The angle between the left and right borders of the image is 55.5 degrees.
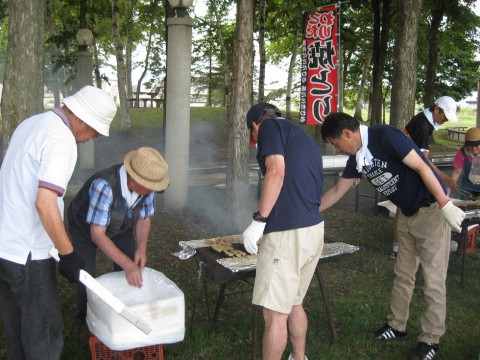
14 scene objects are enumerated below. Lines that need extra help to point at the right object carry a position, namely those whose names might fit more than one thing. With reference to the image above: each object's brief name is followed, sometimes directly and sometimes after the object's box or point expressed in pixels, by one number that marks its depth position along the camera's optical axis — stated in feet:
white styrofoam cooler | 8.99
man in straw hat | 9.67
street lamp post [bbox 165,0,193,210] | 23.49
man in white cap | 16.69
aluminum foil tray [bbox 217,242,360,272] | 10.77
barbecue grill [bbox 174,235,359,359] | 10.78
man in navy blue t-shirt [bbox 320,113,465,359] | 10.73
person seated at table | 18.01
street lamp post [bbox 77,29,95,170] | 35.63
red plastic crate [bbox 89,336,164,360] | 9.78
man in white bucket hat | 7.53
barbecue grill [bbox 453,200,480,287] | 14.96
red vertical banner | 28.66
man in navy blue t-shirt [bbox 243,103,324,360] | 9.30
